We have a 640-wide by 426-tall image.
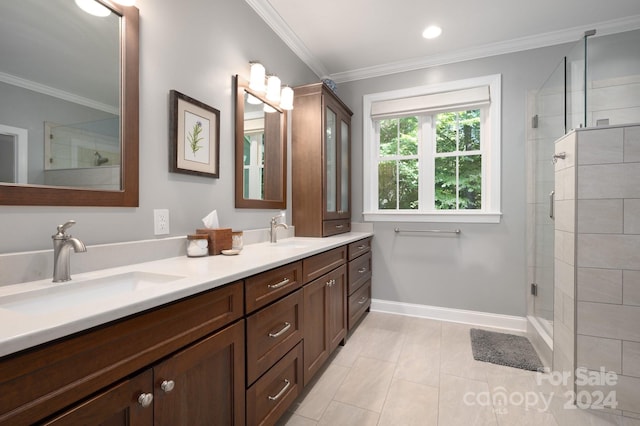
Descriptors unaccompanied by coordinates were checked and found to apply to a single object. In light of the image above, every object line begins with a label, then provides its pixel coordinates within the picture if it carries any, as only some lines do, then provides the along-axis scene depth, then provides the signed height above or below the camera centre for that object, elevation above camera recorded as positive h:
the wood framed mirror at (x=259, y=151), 1.99 +0.45
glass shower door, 2.11 +0.20
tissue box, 1.57 -0.15
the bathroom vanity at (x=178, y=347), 0.59 -0.38
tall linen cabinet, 2.57 +0.44
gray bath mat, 2.08 -1.05
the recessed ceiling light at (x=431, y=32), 2.47 +1.53
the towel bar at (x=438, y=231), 2.87 -0.19
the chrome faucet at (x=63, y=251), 0.98 -0.14
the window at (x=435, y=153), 2.79 +0.60
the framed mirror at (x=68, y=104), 0.98 +0.40
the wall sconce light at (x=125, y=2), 1.26 +0.88
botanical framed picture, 1.51 +0.40
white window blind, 2.77 +1.07
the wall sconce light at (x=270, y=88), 2.06 +0.92
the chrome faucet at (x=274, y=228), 2.23 -0.13
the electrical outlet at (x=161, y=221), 1.43 -0.05
